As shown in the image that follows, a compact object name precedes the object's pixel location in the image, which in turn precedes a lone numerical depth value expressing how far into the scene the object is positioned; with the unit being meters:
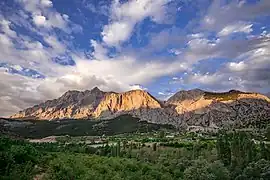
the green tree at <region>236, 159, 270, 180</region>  30.77
